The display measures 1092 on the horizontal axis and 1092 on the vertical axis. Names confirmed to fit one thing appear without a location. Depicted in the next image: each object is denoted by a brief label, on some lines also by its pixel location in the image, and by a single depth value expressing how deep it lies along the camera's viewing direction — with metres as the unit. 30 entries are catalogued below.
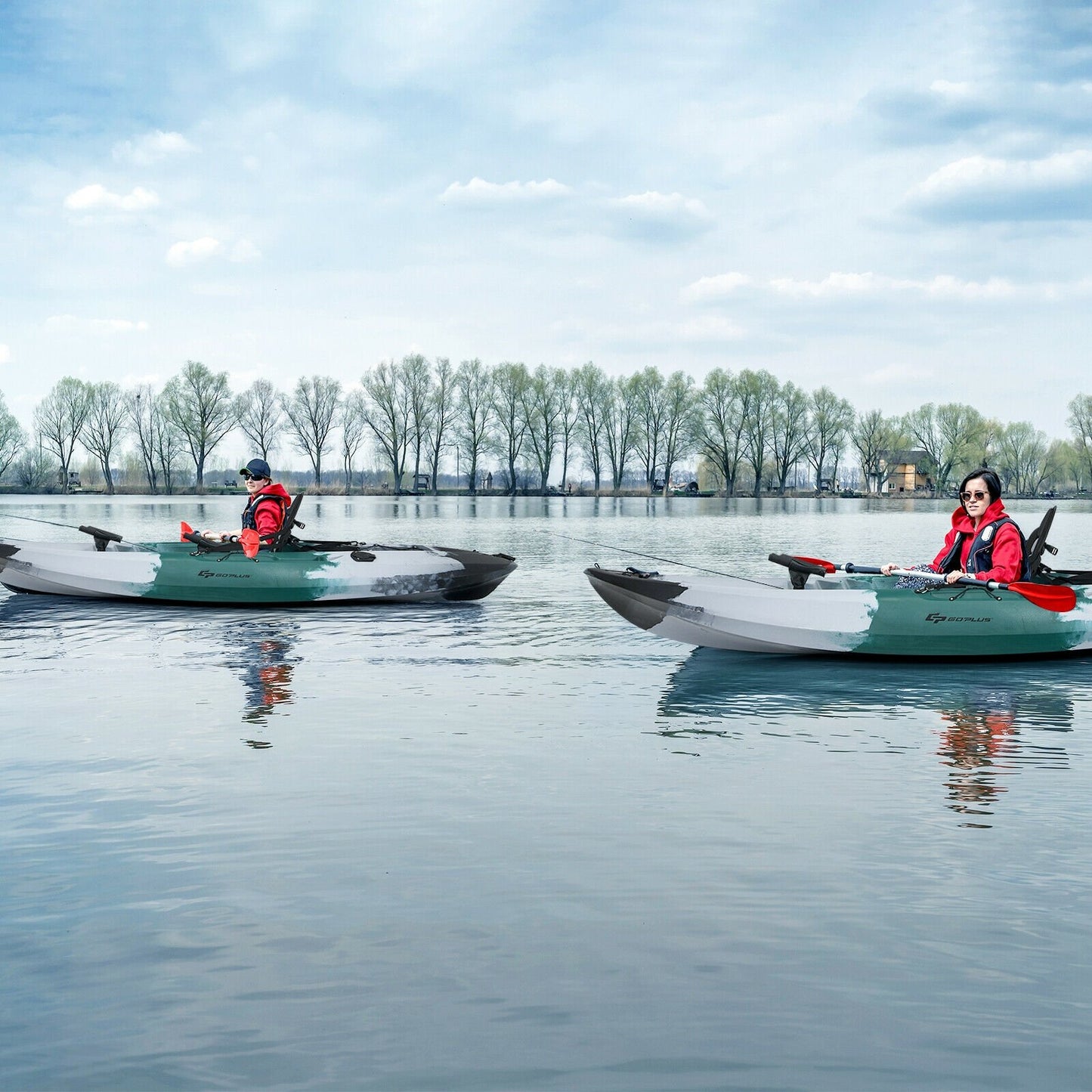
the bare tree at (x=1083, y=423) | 125.44
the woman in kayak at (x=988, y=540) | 12.50
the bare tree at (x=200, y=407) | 101.69
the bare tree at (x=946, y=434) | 128.38
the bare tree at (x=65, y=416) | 110.75
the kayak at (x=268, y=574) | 17.70
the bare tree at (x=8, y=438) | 109.00
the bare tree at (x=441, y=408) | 103.25
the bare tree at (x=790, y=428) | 109.94
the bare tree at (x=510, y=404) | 104.06
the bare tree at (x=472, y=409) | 103.88
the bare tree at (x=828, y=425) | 112.94
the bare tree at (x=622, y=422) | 106.06
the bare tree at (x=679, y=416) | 106.62
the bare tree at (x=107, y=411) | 111.56
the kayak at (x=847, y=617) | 12.80
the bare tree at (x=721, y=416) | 107.81
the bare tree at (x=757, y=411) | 108.19
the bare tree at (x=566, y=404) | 105.69
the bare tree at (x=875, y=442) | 123.56
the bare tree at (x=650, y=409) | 106.06
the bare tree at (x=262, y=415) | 106.31
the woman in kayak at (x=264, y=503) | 16.83
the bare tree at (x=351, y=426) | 106.94
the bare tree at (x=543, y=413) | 104.44
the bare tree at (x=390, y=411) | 102.81
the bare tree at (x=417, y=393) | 102.81
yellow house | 145.12
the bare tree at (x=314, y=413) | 106.06
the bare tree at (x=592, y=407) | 105.69
